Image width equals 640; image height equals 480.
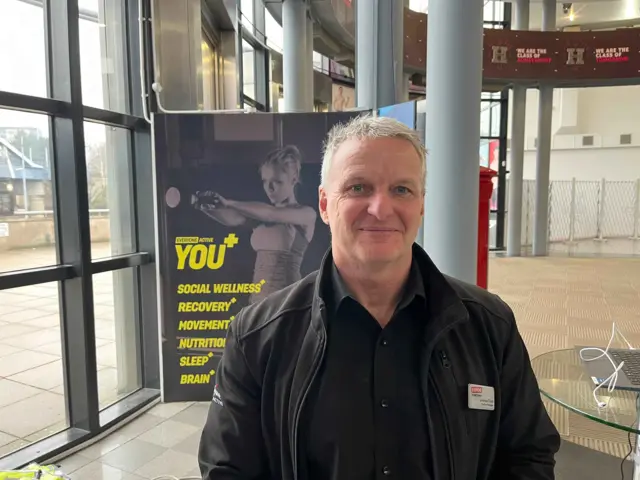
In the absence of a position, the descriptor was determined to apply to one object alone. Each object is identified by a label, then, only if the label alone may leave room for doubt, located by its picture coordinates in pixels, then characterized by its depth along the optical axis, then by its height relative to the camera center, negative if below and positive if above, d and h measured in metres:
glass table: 1.59 -0.69
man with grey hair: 1.08 -0.39
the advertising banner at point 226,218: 3.04 -0.12
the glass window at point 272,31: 6.64 +2.29
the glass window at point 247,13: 5.14 +1.98
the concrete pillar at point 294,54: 6.06 +1.76
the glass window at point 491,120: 12.05 +1.87
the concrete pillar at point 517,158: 10.30 +0.79
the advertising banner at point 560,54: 9.73 +2.76
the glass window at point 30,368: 3.03 -1.14
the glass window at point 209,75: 4.65 +1.22
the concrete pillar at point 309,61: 6.20 +1.71
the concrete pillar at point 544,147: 10.21 +1.00
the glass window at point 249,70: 5.79 +1.53
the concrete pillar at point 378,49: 3.04 +0.90
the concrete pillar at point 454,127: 2.57 +0.36
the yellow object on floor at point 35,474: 2.00 -1.12
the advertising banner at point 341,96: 9.45 +2.00
